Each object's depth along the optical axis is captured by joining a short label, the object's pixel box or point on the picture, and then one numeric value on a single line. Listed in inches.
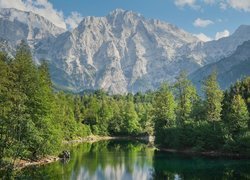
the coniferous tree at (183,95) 4023.1
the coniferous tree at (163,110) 4200.3
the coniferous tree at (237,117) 3339.1
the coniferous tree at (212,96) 3666.3
